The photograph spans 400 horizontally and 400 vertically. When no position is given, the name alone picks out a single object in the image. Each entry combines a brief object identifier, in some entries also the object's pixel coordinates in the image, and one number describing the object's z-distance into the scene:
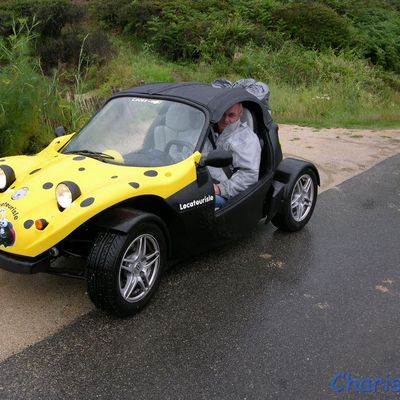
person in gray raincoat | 4.31
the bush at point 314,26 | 18.14
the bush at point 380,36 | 19.56
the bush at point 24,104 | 5.74
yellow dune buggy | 3.24
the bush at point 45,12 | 14.08
